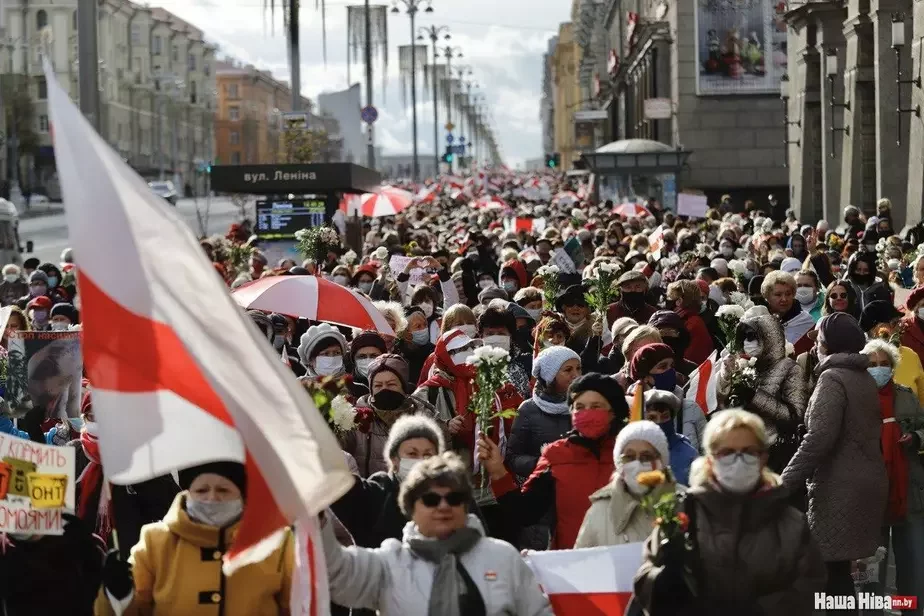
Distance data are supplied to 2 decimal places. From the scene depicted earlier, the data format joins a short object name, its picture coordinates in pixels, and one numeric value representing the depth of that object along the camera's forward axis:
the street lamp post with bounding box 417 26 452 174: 101.62
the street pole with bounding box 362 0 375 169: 56.58
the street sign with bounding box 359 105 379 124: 56.82
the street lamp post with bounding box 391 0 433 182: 81.38
